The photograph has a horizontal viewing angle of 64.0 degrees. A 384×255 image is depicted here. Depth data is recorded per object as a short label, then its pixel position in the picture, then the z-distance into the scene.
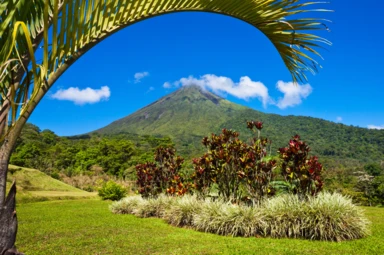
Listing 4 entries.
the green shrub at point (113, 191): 14.32
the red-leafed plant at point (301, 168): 6.68
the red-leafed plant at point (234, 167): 7.36
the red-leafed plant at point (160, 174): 10.30
